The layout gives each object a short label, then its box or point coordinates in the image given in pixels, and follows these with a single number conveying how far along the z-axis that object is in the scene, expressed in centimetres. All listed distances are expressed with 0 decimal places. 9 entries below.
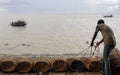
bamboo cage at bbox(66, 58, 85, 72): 516
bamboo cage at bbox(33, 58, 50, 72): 516
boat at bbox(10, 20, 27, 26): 4046
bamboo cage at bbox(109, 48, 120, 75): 458
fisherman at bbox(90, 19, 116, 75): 412
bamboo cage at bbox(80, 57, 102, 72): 508
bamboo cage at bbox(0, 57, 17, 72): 517
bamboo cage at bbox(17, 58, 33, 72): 517
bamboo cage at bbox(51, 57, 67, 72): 516
